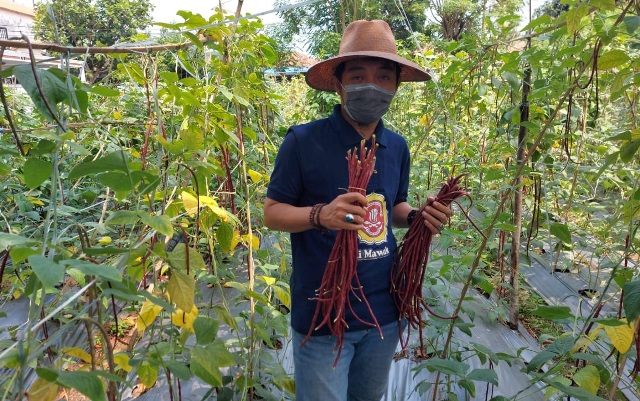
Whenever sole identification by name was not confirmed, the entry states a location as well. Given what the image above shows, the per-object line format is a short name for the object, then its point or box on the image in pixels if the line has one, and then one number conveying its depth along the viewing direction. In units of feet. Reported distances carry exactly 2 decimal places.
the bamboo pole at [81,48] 2.31
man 4.40
